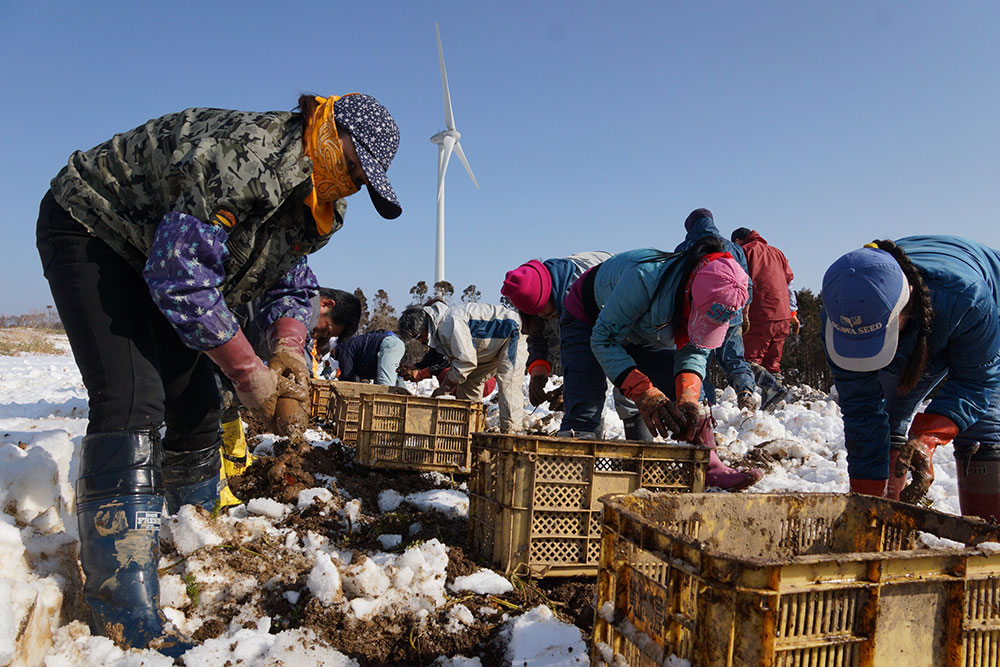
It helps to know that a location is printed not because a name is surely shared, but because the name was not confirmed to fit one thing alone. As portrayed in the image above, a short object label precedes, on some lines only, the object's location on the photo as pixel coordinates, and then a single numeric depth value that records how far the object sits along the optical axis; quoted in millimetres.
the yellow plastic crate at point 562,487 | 2482
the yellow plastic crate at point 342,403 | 5020
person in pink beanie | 4227
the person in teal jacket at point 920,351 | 2416
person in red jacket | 6527
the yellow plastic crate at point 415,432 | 3959
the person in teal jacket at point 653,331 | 2943
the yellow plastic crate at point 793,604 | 1193
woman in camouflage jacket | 1817
